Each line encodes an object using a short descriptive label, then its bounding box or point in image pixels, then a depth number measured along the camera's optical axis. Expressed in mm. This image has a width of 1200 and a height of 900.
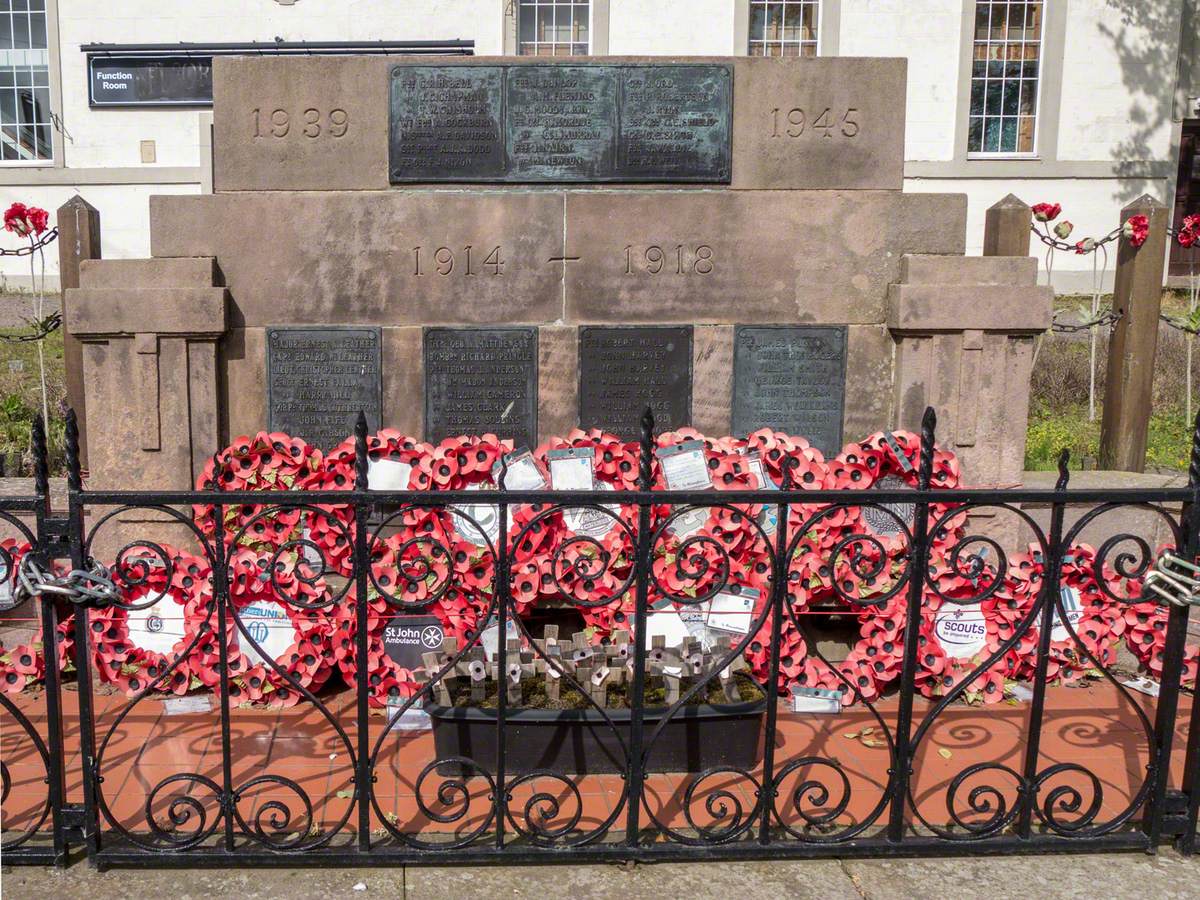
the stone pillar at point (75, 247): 6496
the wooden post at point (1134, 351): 6750
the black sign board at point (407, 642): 4902
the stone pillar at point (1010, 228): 6430
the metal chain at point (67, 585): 3115
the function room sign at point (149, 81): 17641
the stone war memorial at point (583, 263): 5520
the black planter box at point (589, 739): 3980
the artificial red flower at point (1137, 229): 6680
